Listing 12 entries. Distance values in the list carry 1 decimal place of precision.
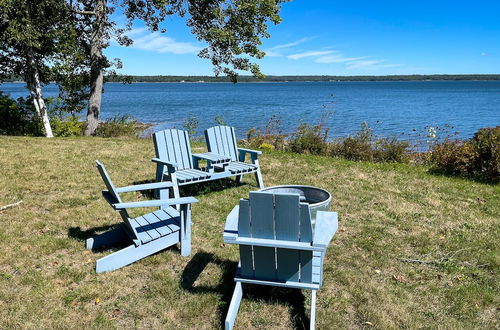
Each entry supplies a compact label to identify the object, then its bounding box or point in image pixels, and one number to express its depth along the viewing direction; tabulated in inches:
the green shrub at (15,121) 513.3
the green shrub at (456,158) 304.8
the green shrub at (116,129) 509.7
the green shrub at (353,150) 371.9
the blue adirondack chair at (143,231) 142.4
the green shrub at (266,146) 412.3
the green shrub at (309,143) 390.6
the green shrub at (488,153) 285.9
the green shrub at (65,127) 510.6
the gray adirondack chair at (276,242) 107.3
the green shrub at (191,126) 493.0
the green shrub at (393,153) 370.0
